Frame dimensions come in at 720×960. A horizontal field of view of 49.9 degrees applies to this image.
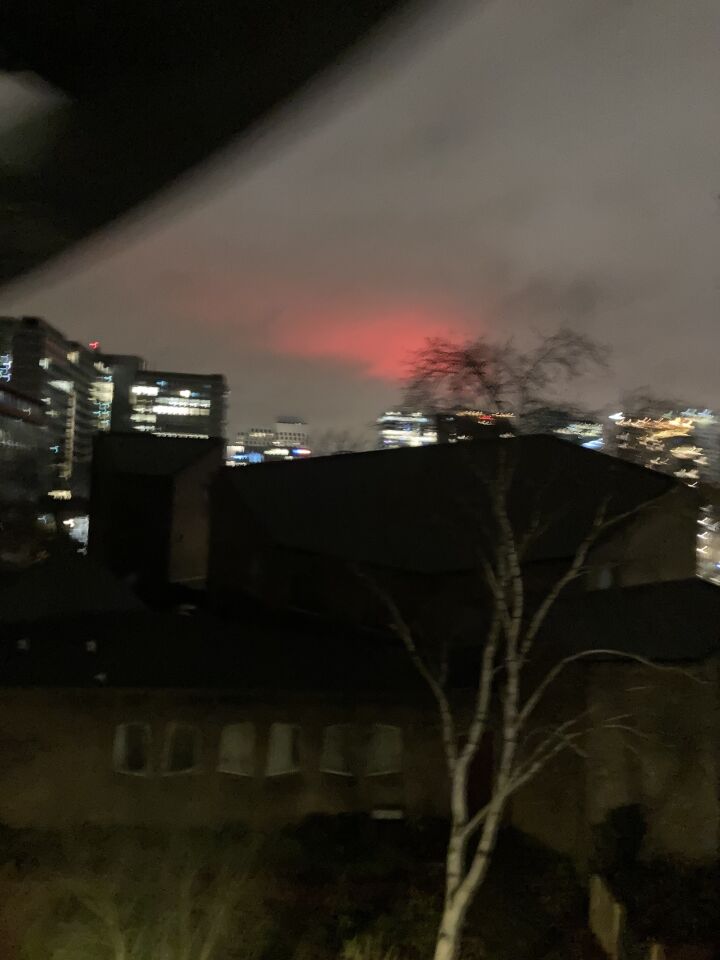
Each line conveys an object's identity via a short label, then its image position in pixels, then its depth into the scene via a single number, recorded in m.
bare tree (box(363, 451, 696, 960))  8.55
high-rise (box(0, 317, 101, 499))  84.81
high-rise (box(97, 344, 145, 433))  132.50
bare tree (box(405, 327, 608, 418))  10.89
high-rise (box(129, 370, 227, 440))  136.88
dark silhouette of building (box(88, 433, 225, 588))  27.89
